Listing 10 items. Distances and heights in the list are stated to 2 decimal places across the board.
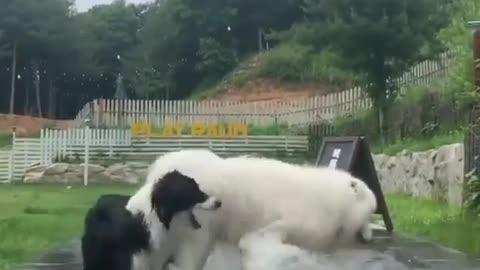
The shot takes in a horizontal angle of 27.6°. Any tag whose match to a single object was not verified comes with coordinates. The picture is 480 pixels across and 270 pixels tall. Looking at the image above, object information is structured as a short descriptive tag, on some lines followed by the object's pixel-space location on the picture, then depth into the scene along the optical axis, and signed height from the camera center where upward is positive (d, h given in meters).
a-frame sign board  9.57 -0.19
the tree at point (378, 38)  27.66 +3.04
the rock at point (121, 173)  26.56 -0.87
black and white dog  5.68 -0.50
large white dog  5.81 -0.37
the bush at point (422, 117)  15.97 +0.54
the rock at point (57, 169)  27.38 -0.78
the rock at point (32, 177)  27.00 -1.02
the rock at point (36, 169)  27.90 -0.80
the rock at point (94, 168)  27.22 -0.75
